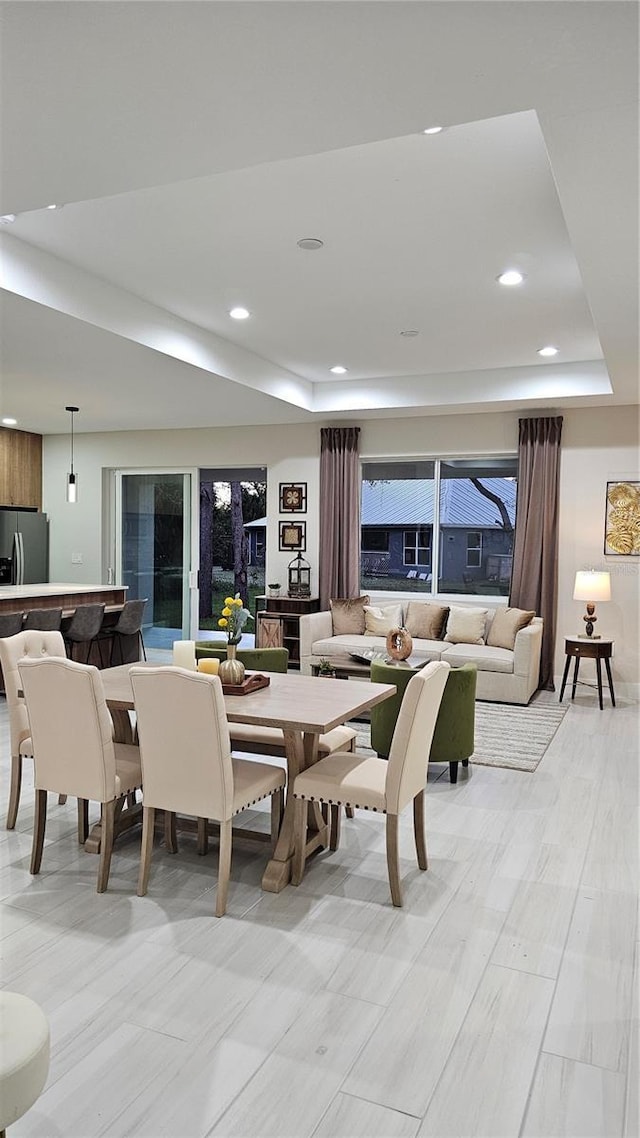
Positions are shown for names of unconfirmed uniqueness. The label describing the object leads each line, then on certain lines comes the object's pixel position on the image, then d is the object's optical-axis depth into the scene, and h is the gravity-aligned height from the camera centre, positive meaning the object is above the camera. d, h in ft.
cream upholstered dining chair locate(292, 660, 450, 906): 9.85 -3.23
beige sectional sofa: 21.88 -3.38
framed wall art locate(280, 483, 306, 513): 28.37 +1.14
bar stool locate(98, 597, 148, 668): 24.45 -3.04
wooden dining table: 10.24 -2.45
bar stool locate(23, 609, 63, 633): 20.79 -2.53
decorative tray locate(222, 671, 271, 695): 11.64 -2.36
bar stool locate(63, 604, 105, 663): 22.43 -2.84
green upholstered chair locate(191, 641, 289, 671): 15.75 -2.57
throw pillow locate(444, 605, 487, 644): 24.08 -2.86
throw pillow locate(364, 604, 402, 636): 25.34 -2.85
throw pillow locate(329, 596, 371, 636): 25.75 -2.79
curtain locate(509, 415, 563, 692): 24.25 +0.21
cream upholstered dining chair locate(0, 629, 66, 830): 12.09 -3.04
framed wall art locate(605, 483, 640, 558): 23.62 +0.50
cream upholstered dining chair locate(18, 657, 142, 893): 10.06 -2.82
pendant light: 24.45 +1.19
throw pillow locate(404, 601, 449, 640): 24.89 -2.81
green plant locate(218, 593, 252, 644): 11.96 -1.37
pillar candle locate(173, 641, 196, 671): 12.44 -2.00
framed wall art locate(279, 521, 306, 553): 28.40 -0.23
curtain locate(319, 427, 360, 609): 27.20 +0.61
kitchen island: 21.84 -2.13
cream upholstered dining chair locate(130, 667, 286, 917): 9.45 -2.79
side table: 21.86 -3.18
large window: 26.05 +0.26
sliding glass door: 30.73 -0.90
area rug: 16.61 -4.73
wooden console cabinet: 26.86 -3.24
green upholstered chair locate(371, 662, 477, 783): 14.90 -3.57
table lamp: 22.30 -1.44
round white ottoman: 4.85 -3.36
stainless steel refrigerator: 29.30 -0.87
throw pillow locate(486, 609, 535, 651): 22.99 -2.70
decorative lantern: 27.78 -1.69
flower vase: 11.79 -2.15
